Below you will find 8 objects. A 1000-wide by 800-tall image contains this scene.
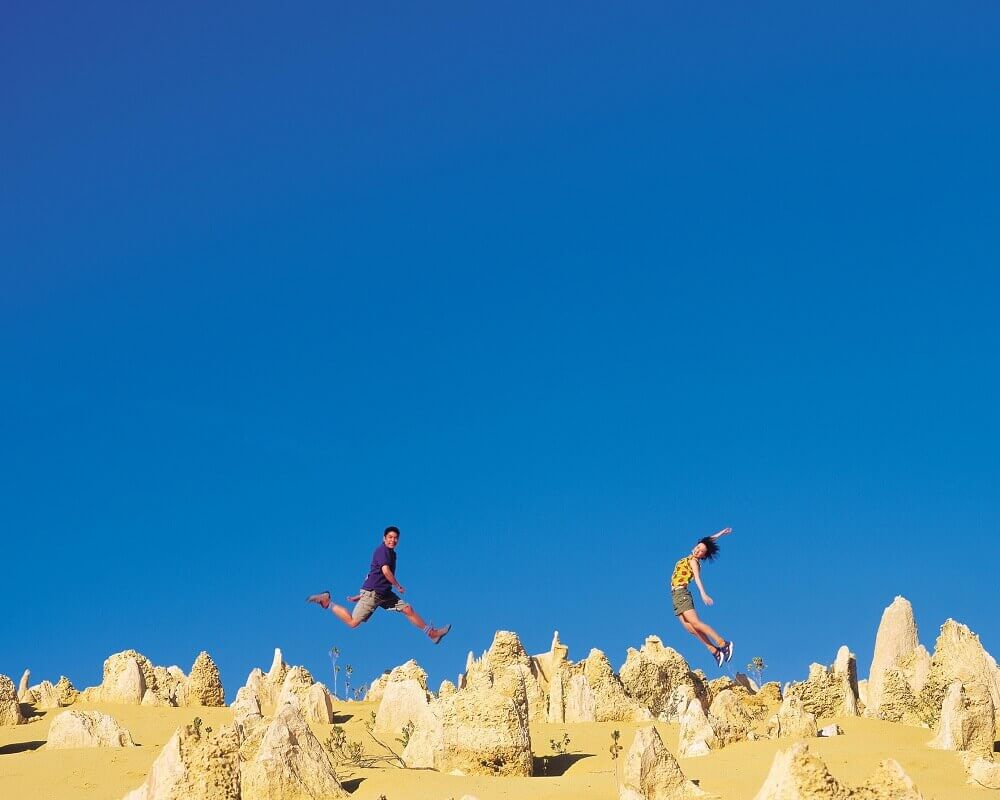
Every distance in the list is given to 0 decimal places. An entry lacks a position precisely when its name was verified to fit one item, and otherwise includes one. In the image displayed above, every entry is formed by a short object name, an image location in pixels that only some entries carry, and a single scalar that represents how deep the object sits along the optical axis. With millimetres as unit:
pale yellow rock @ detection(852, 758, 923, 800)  10372
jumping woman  19266
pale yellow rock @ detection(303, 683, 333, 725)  24156
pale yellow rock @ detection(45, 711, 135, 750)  19469
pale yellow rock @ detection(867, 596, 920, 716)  27391
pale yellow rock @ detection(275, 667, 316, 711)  25344
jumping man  18703
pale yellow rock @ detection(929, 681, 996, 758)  17453
